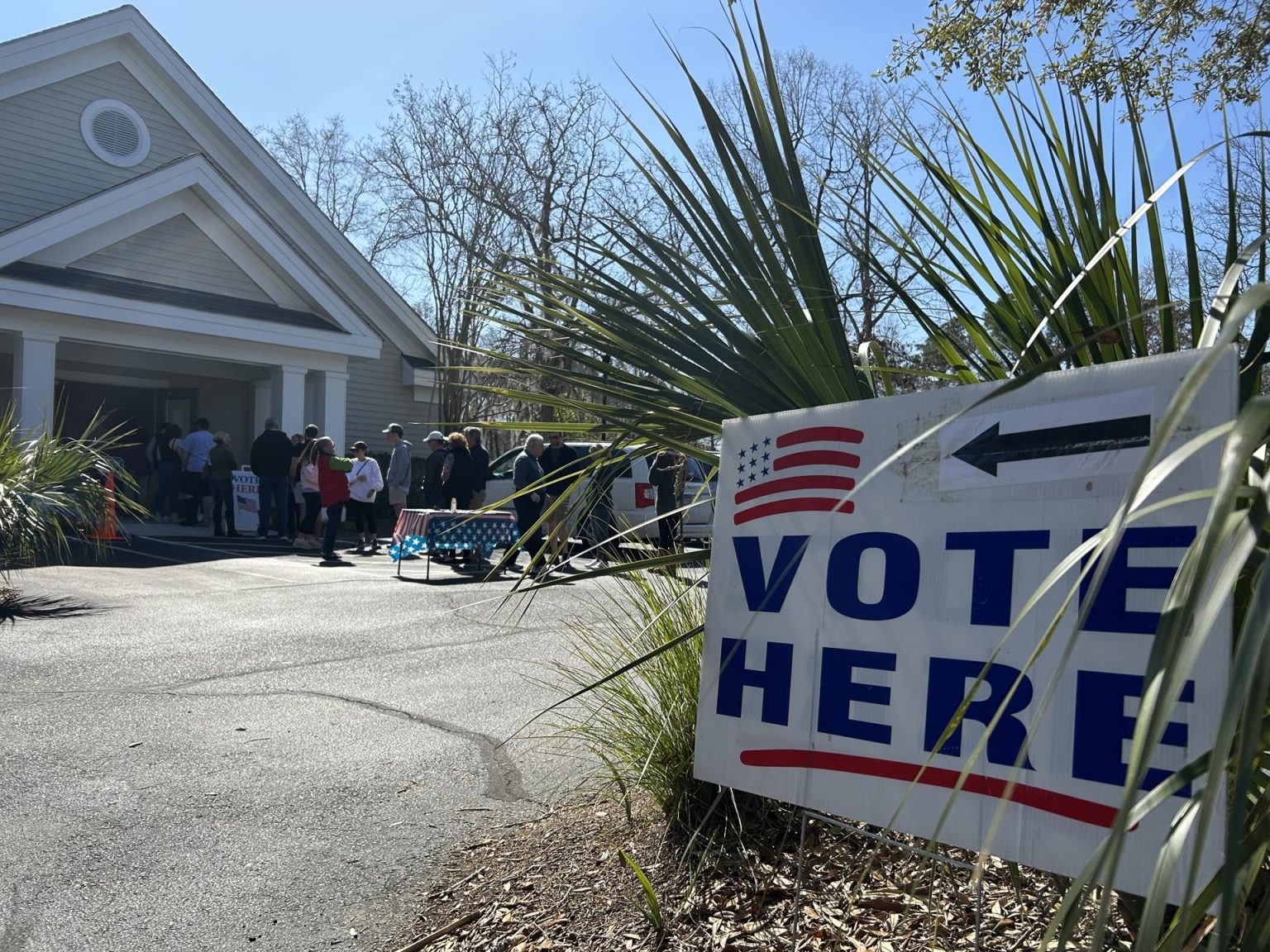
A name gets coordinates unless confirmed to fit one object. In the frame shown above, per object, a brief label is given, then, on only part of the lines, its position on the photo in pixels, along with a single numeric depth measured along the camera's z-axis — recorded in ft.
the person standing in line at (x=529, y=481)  39.90
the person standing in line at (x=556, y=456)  39.55
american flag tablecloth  38.32
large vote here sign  5.88
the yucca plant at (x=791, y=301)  7.88
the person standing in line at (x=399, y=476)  50.11
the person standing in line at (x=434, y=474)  46.32
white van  50.21
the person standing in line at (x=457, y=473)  45.80
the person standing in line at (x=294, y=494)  53.21
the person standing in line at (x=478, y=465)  47.24
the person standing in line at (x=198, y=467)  58.90
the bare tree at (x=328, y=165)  135.23
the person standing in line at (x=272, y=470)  53.72
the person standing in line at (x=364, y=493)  47.01
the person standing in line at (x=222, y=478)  56.54
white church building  56.95
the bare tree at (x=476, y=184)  85.15
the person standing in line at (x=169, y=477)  63.21
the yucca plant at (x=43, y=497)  29.58
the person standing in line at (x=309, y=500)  49.34
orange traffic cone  32.83
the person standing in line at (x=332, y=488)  44.45
